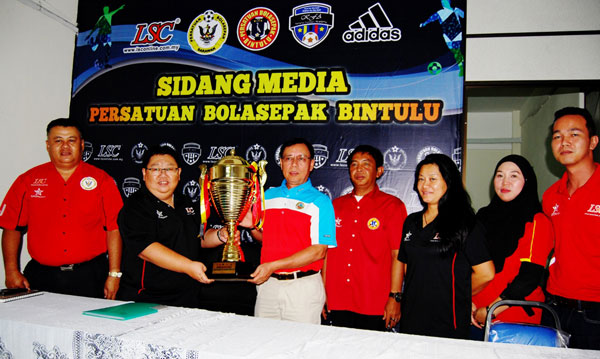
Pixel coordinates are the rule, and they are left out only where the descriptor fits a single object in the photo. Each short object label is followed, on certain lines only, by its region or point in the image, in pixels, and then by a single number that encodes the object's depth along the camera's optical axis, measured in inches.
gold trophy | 75.1
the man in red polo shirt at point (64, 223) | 94.2
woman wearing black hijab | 73.2
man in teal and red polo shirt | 84.0
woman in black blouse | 70.7
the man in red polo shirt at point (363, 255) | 95.6
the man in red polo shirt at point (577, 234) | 72.6
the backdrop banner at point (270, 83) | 122.0
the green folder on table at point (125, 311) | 52.5
